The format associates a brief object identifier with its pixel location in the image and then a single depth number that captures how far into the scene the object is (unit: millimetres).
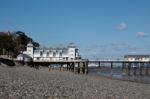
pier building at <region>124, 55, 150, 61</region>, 89111
